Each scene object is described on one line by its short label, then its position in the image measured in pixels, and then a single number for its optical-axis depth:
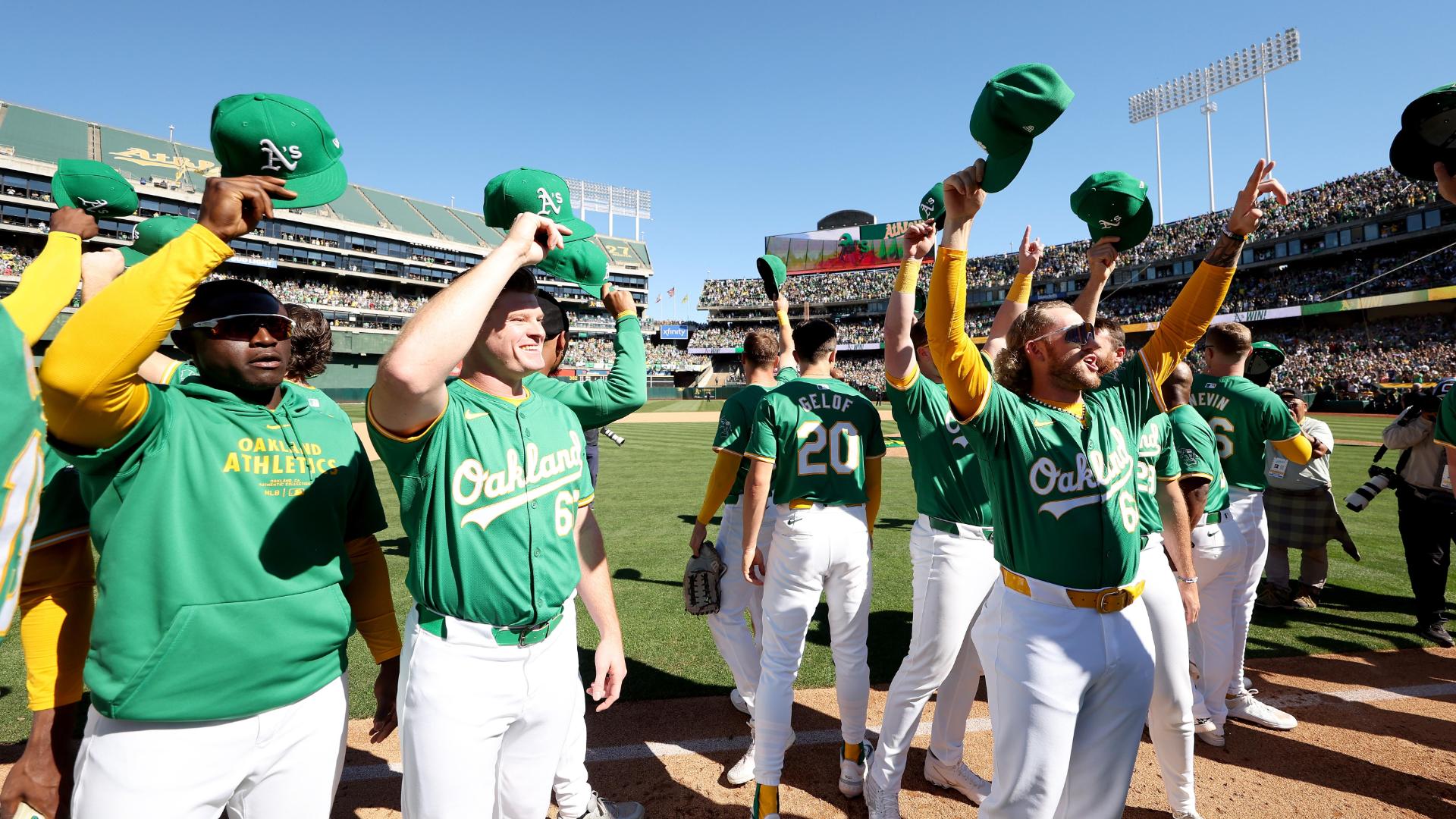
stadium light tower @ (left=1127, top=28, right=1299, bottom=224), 42.09
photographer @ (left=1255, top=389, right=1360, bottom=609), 6.12
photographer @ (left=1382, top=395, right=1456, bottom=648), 5.28
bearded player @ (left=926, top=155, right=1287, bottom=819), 2.21
